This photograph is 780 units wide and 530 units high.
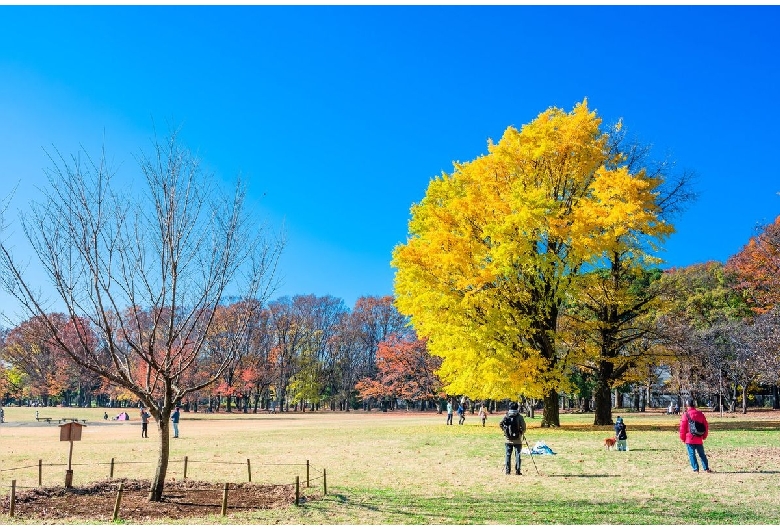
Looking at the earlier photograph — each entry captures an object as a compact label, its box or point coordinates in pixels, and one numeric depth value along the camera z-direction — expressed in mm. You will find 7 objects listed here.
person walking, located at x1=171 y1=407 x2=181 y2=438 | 27797
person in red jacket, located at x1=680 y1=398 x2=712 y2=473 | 13407
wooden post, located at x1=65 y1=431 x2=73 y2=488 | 12906
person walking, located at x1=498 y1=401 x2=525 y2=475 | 13625
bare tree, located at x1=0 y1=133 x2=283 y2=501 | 10430
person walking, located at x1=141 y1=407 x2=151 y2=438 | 30203
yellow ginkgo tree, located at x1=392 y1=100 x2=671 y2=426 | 24594
